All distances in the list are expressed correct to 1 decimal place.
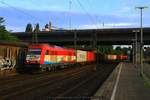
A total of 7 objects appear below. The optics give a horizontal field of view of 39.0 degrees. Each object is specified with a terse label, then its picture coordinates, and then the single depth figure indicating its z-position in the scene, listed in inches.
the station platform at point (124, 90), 395.2
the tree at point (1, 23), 1884.2
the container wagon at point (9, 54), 842.4
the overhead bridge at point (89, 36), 2054.0
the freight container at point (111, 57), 2961.4
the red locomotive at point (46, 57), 917.4
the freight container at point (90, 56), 2000.6
